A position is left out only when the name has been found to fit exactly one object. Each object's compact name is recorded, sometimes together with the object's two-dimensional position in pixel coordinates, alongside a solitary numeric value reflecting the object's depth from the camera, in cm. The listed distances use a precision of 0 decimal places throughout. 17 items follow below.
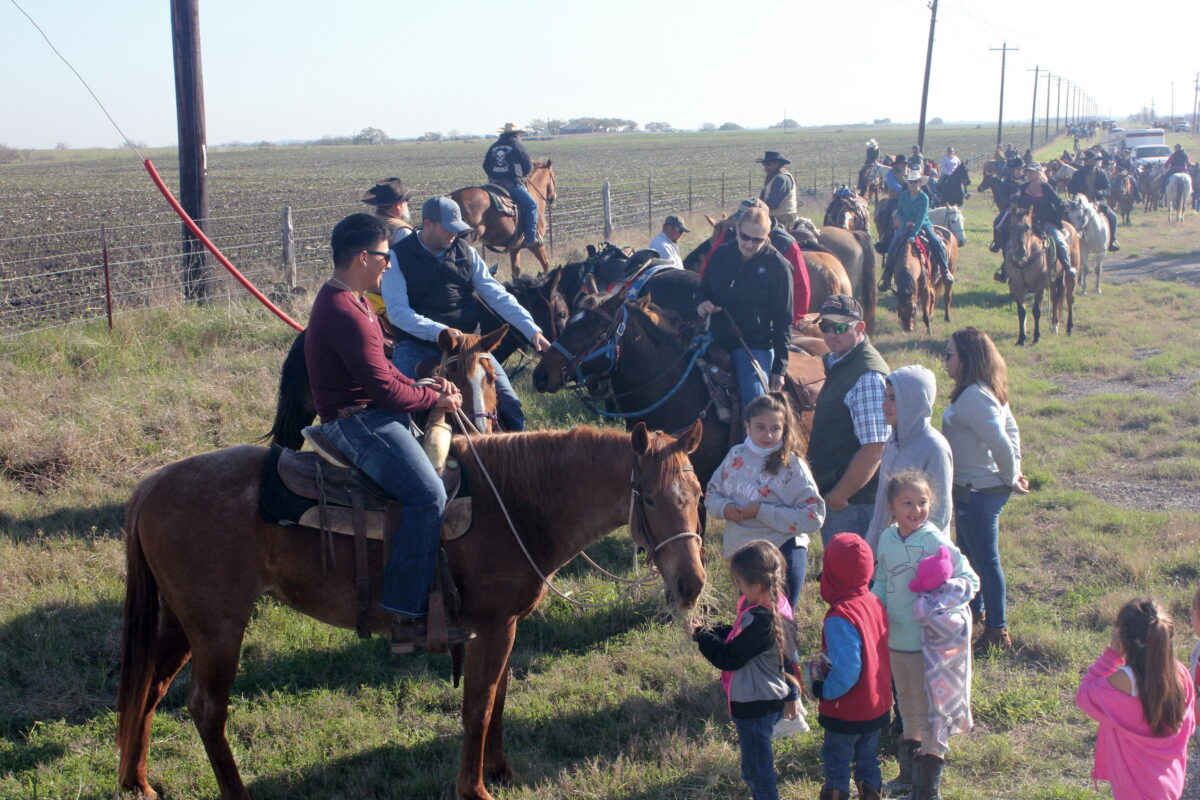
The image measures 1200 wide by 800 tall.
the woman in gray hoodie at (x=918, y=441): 455
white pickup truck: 4297
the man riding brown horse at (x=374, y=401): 400
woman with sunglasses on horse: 632
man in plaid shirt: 492
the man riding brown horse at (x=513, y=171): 1446
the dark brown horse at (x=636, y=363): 672
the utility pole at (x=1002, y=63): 6800
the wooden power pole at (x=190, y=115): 1044
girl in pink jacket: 332
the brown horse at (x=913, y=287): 1393
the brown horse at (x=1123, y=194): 3014
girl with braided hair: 368
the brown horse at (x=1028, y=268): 1405
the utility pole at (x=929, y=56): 3869
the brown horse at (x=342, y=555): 406
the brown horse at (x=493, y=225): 1327
